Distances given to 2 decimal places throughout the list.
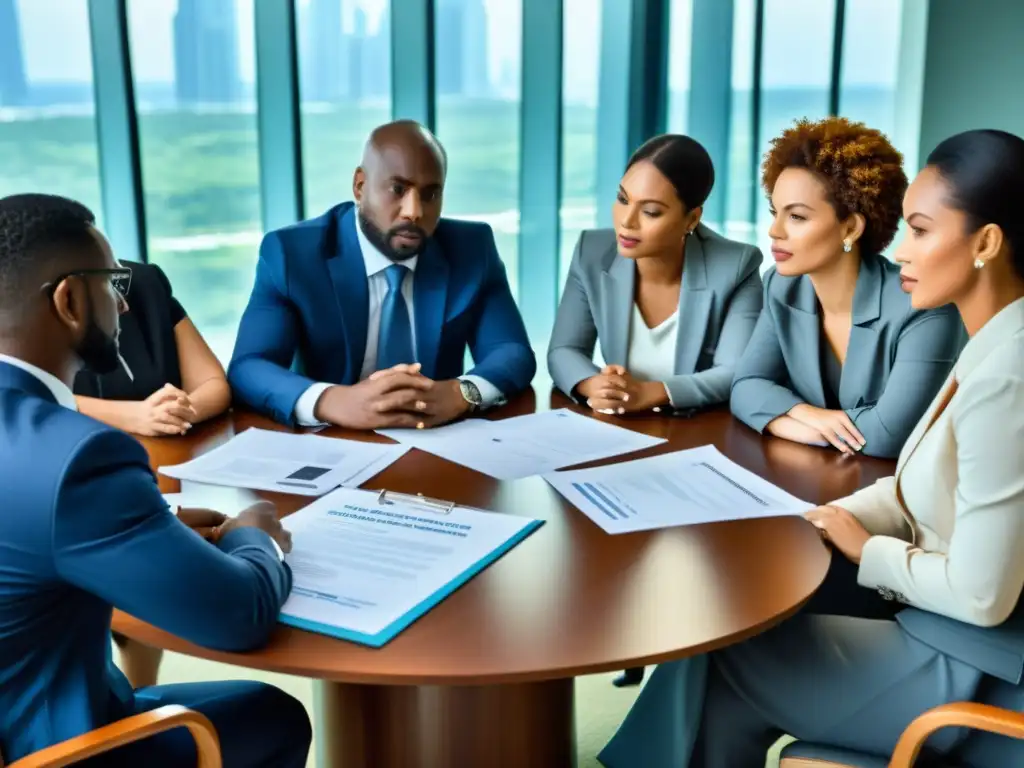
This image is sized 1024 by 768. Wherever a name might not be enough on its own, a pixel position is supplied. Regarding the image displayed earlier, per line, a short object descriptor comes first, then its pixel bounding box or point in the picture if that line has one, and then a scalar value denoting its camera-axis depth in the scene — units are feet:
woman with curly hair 7.06
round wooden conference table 4.15
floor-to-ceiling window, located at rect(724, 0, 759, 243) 16.61
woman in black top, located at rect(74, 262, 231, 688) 7.57
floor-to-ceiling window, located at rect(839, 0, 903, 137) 18.37
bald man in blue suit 8.50
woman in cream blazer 4.82
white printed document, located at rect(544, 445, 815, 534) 5.64
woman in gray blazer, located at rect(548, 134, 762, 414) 8.59
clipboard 4.27
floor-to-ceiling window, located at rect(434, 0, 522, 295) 12.50
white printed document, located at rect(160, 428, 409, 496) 6.07
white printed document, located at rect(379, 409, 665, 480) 6.55
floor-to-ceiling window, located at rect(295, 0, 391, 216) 11.26
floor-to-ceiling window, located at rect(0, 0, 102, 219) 9.52
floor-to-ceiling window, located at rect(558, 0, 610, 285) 13.57
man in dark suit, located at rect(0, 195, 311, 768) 3.79
